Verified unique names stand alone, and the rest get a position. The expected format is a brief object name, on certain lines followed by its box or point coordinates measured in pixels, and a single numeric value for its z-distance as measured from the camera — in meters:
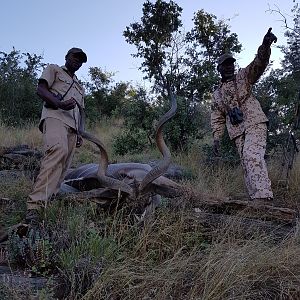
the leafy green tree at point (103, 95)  10.70
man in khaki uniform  3.20
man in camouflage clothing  3.90
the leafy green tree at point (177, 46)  7.43
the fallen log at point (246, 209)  3.30
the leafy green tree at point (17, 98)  8.77
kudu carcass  3.24
